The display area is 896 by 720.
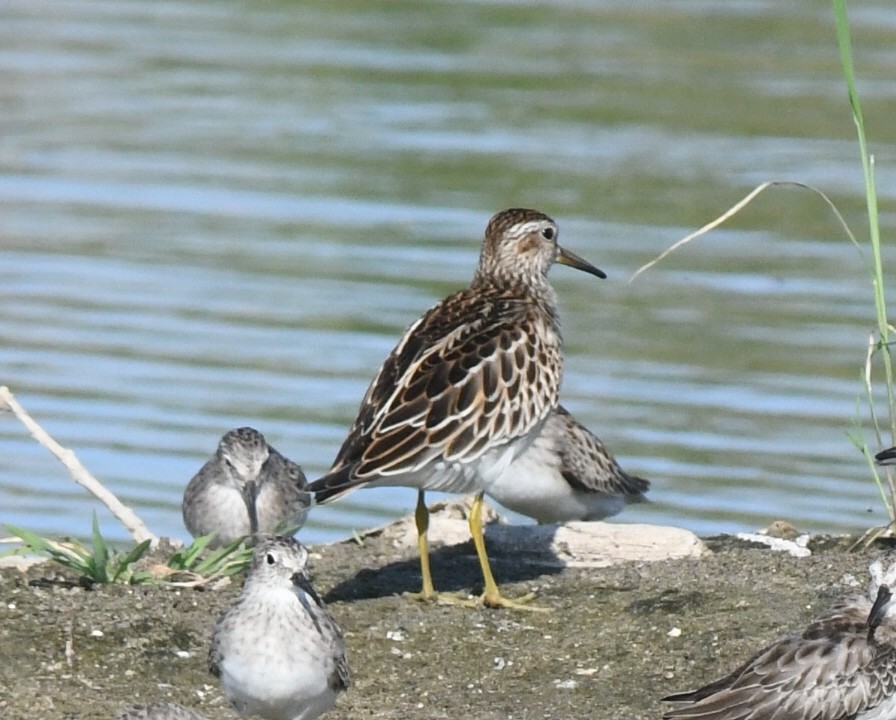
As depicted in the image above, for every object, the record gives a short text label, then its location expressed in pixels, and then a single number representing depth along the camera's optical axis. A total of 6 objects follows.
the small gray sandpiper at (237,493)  20.94
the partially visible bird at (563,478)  21.66
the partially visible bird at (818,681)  14.35
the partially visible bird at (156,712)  13.25
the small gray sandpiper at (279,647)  14.96
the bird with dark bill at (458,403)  17.86
